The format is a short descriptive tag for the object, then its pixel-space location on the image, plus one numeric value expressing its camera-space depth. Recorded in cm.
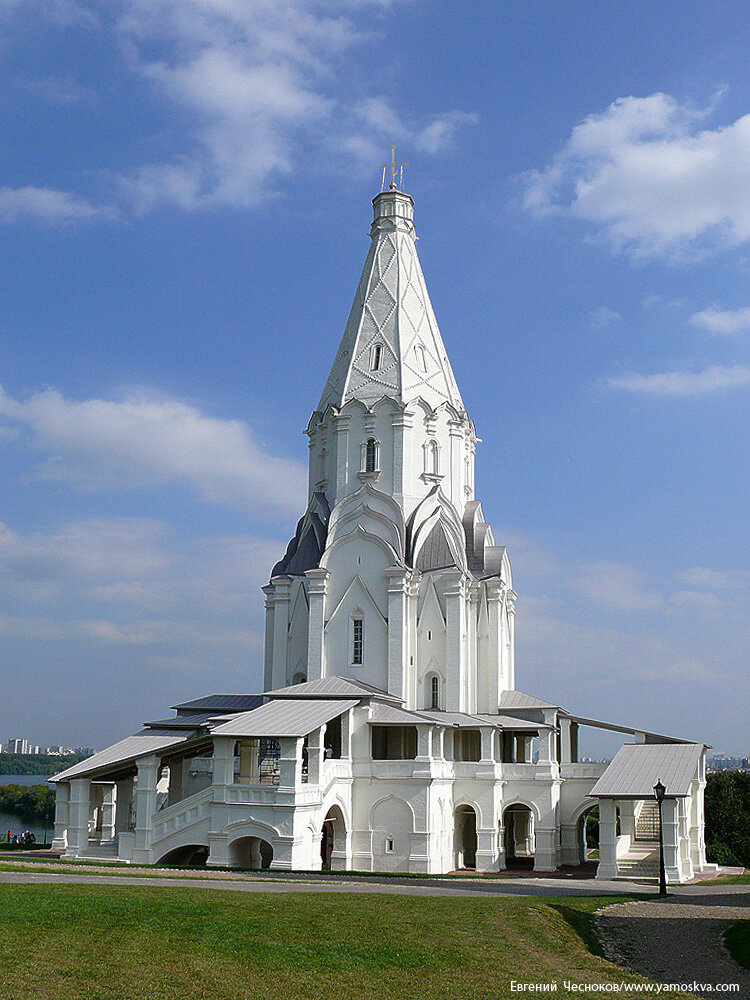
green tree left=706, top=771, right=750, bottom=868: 4447
